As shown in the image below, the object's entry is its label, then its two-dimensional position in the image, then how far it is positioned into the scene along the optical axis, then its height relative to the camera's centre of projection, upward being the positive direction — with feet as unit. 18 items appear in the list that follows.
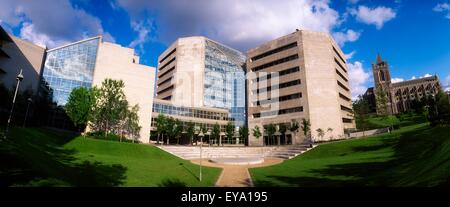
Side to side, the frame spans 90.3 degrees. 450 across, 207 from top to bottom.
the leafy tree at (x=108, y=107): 164.55 +25.62
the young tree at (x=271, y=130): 212.17 +12.73
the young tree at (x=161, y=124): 198.08 +16.37
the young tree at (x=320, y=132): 191.54 +10.44
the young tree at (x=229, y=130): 229.25 +13.25
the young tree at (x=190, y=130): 212.99 +12.02
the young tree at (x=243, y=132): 237.25 +11.80
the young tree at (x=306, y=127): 195.11 +14.58
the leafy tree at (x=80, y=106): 153.69 +24.33
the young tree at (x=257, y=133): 231.71 +10.66
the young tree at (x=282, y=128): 207.41 +13.91
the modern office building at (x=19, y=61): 155.43 +58.36
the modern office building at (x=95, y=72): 182.70 +60.42
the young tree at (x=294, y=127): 199.11 +14.73
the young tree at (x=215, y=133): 224.33 +9.90
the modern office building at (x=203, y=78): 297.74 +89.67
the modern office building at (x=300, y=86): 208.64 +58.83
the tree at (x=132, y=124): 179.01 +14.70
